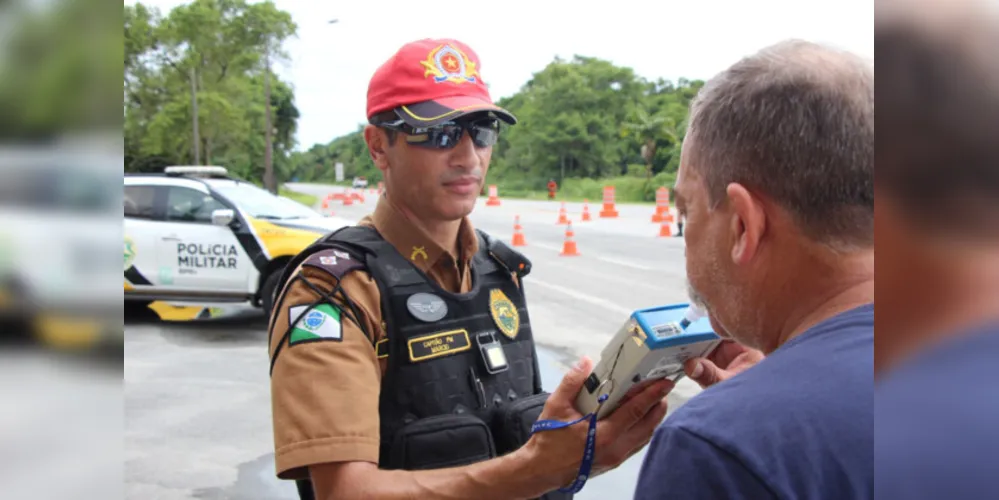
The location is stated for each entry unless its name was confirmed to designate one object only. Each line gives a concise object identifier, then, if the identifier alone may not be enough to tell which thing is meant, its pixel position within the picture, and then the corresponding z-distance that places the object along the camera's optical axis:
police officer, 1.38
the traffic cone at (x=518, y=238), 14.20
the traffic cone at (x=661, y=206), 19.12
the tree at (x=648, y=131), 34.06
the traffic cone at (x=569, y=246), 12.98
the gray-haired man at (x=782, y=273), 0.75
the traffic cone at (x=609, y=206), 22.92
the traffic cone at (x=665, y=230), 15.63
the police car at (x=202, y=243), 7.62
